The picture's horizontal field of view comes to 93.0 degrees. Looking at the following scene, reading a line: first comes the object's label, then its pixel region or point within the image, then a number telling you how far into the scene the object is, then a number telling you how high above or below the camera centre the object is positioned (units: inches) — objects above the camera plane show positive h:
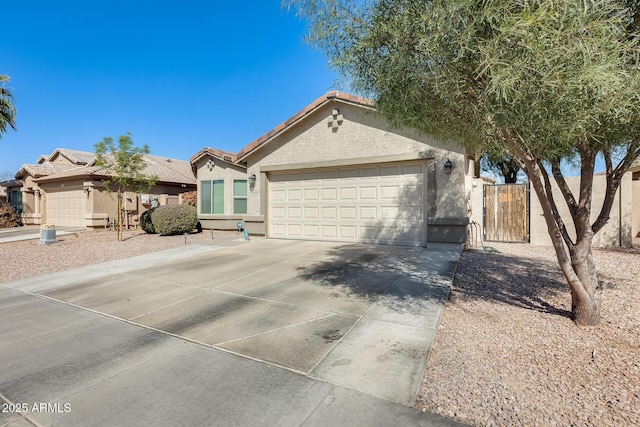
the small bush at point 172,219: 514.6 -13.3
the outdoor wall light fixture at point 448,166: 341.4 +50.3
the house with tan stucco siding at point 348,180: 355.3 +41.0
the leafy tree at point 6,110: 582.2 +198.9
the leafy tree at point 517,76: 94.3 +49.3
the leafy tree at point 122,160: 466.3 +82.5
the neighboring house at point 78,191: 686.8 +52.1
